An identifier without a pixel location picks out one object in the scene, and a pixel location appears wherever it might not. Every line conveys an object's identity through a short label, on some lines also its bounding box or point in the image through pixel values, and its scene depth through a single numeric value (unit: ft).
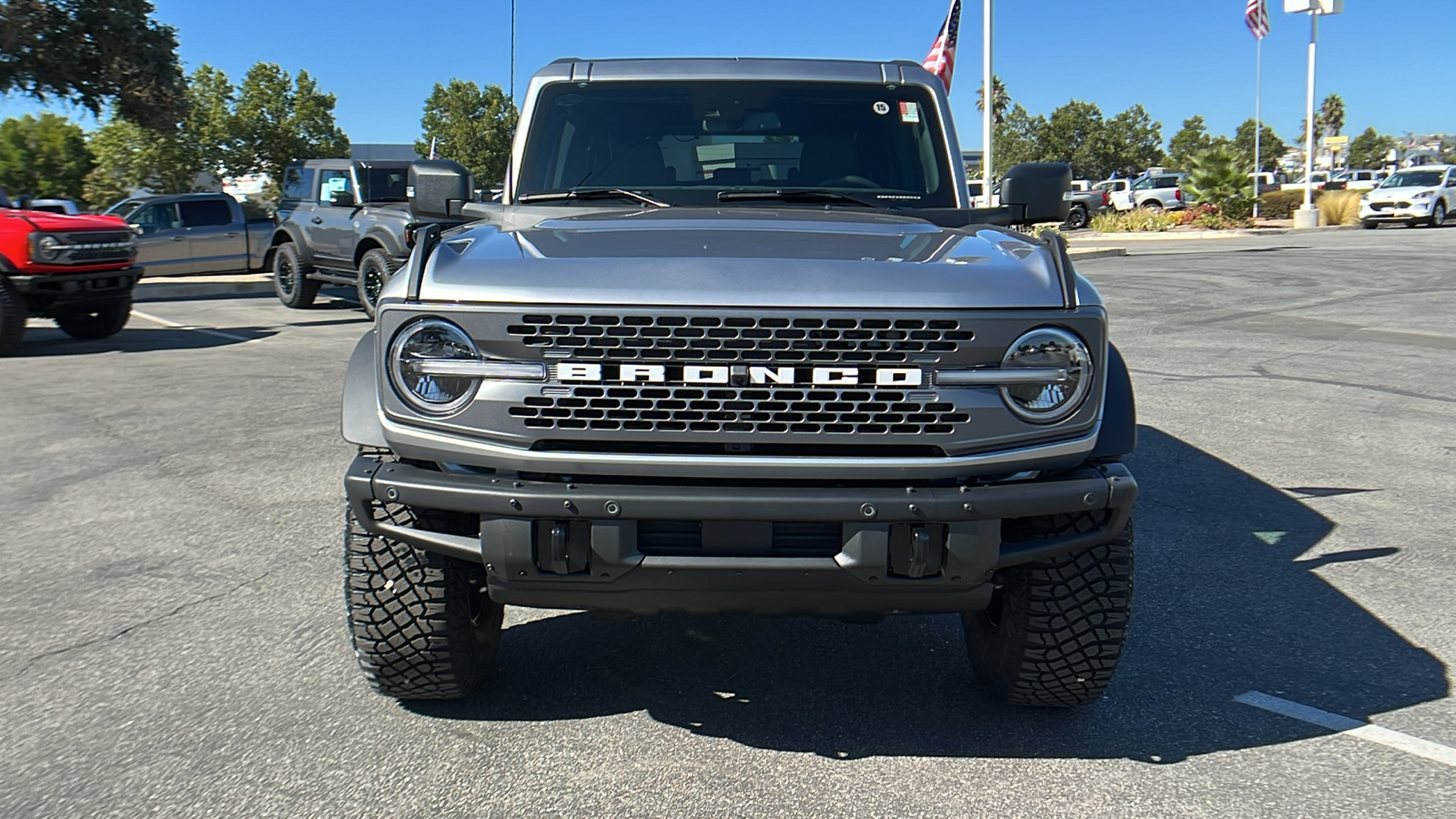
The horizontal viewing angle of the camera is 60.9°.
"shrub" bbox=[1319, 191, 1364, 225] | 129.39
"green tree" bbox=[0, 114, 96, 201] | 193.47
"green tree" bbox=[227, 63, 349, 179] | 198.18
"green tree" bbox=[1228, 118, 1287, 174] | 361.98
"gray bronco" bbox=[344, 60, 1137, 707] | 9.39
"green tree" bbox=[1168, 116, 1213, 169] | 363.97
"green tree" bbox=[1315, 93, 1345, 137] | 444.14
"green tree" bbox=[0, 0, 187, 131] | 63.52
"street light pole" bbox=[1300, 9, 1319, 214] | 123.44
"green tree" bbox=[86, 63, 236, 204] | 174.91
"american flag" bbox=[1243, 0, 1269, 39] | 120.57
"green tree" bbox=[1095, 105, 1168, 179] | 305.32
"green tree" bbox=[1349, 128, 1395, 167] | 436.35
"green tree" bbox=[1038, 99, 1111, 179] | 300.61
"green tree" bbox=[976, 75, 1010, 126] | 351.46
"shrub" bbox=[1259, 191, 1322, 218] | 142.41
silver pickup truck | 69.67
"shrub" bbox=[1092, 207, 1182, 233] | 120.57
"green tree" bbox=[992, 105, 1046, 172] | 302.86
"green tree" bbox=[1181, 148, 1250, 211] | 122.01
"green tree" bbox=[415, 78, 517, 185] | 302.70
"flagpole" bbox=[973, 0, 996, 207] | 78.84
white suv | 117.50
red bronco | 39.52
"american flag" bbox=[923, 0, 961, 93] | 69.31
